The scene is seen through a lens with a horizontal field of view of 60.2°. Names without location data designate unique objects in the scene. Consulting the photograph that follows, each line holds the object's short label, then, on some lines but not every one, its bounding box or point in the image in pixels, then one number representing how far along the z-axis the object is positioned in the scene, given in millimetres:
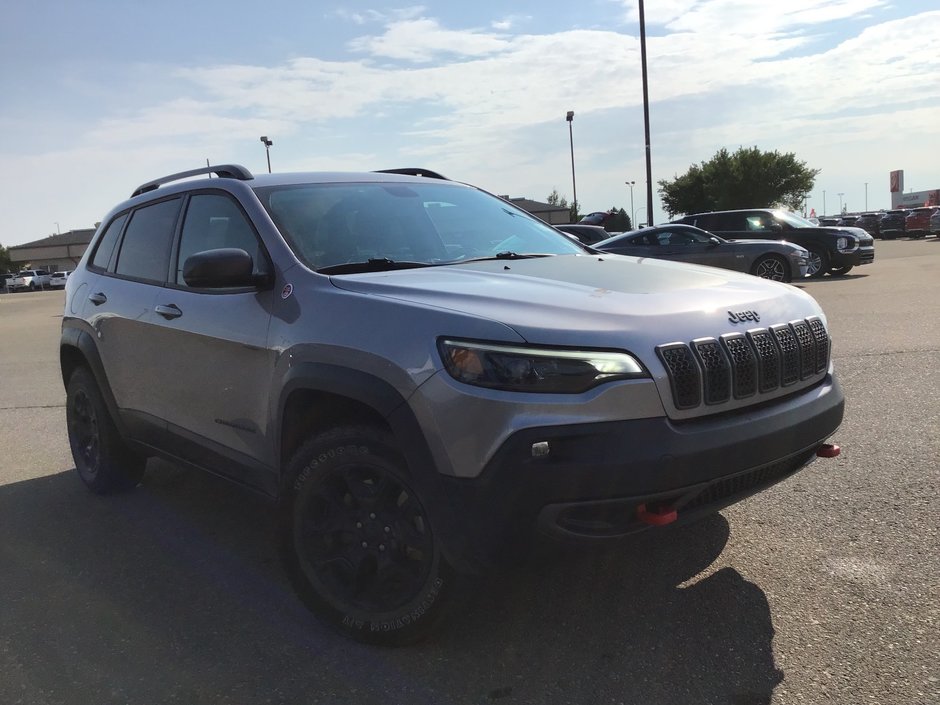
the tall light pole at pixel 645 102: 23781
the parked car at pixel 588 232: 20312
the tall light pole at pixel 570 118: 48406
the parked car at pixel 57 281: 64812
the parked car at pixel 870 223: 45312
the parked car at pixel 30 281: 63625
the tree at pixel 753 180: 58375
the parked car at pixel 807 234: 17562
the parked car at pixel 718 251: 15492
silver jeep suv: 2420
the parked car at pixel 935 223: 33794
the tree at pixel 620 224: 48019
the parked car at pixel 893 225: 41188
